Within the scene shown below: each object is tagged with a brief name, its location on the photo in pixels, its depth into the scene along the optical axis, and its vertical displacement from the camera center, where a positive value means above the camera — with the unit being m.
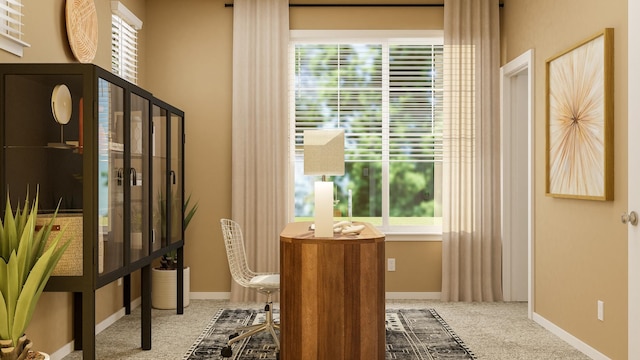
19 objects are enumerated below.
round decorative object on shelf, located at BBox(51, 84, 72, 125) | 2.95 +0.39
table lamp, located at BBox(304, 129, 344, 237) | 2.98 +0.10
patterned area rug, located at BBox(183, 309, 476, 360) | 3.65 -1.18
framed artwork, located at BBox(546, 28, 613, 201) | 3.41 +0.38
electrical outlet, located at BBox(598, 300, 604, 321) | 3.49 -0.85
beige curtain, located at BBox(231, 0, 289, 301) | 5.25 +0.43
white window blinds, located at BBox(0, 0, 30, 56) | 2.89 +0.81
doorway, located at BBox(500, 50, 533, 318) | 5.22 -0.05
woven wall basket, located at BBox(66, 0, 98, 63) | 3.65 +1.03
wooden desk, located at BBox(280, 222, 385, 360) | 2.88 -0.64
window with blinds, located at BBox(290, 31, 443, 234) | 5.41 +0.58
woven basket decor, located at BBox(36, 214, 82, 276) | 2.94 -0.35
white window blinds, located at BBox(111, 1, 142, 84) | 4.52 +1.16
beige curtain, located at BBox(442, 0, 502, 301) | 5.25 +0.30
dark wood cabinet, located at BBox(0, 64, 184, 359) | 2.90 +0.11
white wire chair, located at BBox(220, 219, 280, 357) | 3.68 -0.75
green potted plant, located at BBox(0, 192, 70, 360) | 2.27 -0.43
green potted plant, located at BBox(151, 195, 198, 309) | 4.86 -0.97
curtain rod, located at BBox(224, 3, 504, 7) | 5.34 +1.66
